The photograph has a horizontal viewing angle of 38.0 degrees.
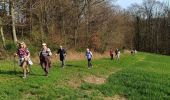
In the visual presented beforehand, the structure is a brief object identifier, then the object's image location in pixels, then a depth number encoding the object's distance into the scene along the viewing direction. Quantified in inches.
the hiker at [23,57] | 545.5
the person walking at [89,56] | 870.0
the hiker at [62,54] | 824.4
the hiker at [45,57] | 584.2
